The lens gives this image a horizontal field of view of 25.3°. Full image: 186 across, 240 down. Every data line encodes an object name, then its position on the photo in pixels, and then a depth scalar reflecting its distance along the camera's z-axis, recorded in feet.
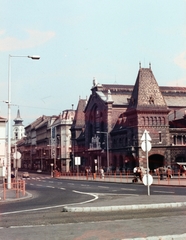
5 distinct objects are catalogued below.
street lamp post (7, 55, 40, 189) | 103.65
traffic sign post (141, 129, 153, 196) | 65.36
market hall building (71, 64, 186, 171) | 252.83
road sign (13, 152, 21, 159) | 112.06
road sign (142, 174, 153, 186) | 65.36
